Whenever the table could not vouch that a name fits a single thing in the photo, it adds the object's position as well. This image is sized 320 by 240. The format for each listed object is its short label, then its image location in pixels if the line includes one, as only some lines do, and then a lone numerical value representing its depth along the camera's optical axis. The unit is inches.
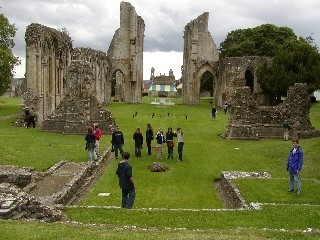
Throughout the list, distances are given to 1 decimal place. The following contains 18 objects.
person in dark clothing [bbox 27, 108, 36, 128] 966.7
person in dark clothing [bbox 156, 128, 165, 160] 626.1
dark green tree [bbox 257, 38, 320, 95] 1422.1
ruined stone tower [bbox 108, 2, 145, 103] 1918.4
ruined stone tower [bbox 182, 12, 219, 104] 1858.8
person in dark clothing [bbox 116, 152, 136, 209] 338.8
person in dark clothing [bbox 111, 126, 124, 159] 621.6
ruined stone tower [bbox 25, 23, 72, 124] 1099.8
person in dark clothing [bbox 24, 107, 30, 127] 975.0
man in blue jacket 412.6
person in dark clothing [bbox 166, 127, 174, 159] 622.1
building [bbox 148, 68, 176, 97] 3123.9
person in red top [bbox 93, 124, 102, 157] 620.7
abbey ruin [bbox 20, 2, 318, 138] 888.9
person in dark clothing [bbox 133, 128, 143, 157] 632.3
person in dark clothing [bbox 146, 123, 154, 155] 653.3
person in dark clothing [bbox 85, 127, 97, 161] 576.9
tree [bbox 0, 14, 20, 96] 1366.2
